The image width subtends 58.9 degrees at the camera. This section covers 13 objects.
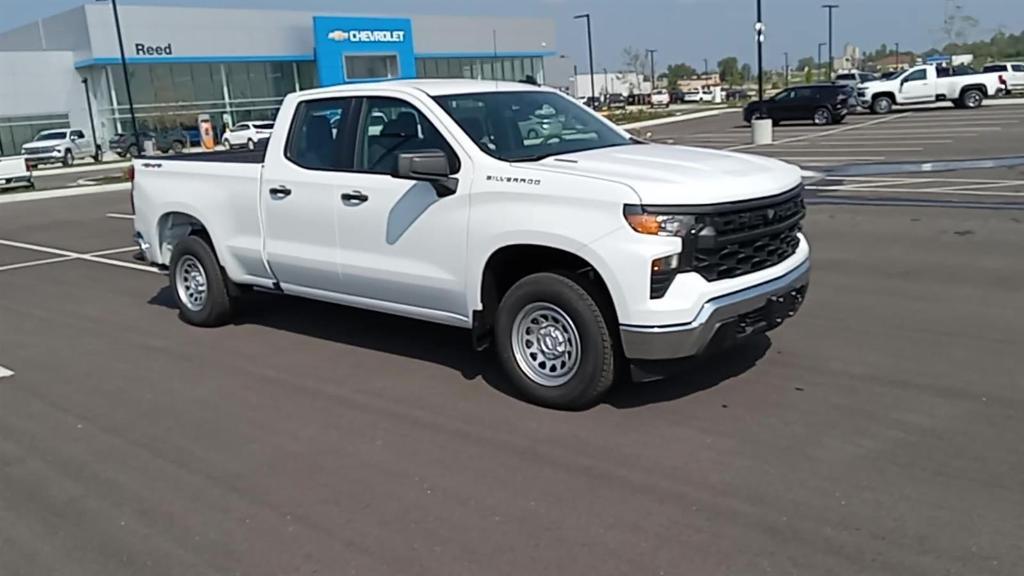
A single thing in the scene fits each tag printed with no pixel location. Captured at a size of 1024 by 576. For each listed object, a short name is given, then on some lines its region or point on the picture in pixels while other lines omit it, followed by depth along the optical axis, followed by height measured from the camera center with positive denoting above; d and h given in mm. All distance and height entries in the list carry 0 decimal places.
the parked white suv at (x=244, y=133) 45406 -533
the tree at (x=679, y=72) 149775 +2698
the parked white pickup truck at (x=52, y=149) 46562 -518
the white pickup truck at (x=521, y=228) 5023 -780
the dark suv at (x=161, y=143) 50906 -695
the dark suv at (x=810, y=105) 33656 -1043
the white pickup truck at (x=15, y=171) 29141 -923
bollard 27484 -1555
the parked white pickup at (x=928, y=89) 37188 -906
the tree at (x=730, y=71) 119250 +1708
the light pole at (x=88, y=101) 56438 +2107
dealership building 55938 +4081
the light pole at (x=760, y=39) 35000 +1572
